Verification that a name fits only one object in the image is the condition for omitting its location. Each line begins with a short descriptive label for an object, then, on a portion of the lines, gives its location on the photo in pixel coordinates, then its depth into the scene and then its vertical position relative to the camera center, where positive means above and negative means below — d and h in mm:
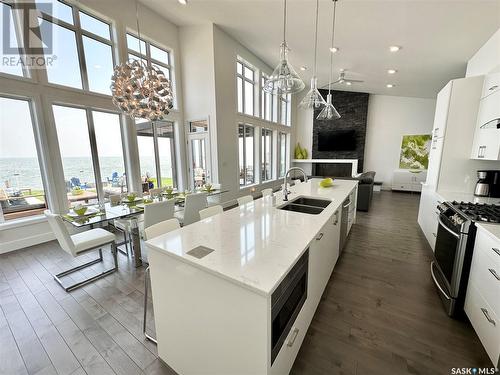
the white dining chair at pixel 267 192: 3054 -596
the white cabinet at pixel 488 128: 2191 +230
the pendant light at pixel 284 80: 2209 +766
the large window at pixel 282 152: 8805 -23
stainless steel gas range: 1762 -870
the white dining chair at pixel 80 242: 2238 -1016
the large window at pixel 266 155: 7740 -129
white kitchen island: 1003 -743
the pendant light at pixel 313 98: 2969 +757
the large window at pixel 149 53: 4566 +2302
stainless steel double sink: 2474 -663
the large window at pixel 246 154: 6663 -63
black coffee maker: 2514 -418
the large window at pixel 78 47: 3578 +1961
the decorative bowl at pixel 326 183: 3545 -537
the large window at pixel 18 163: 3281 -134
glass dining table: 2479 -766
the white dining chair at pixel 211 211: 2187 -631
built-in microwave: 1073 -888
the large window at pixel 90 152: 3846 +31
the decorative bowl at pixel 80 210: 2588 -692
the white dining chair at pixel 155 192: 3801 -725
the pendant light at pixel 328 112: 3377 +631
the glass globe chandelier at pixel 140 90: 2932 +891
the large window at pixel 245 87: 6328 +2032
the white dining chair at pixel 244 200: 2698 -625
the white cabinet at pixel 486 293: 1411 -1055
